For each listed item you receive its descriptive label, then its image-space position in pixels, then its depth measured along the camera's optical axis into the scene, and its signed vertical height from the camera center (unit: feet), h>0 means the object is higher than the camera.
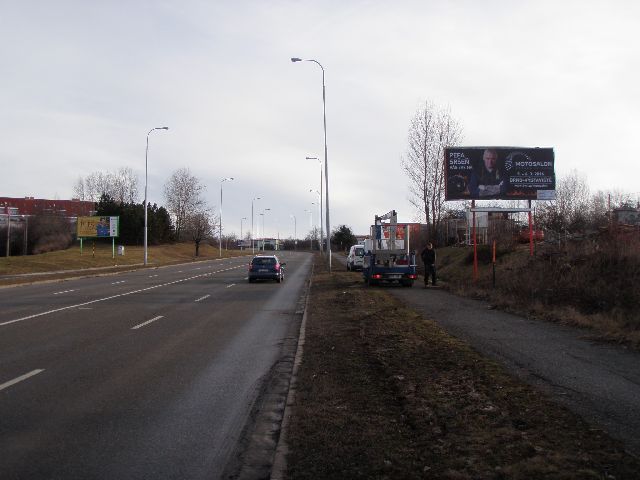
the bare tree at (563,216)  89.59 +4.14
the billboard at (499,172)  90.22 +10.20
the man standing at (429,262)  82.02 -2.98
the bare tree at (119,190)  350.23 +29.61
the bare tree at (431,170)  130.52 +15.15
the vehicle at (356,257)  138.10 -3.91
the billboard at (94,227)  233.76 +5.34
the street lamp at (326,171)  122.33 +14.45
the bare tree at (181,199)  326.44 +22.63
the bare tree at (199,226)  285.84 +7.24
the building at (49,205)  354.13 +23.10
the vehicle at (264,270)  104.73 -5.14
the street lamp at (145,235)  174.20 +1.50
